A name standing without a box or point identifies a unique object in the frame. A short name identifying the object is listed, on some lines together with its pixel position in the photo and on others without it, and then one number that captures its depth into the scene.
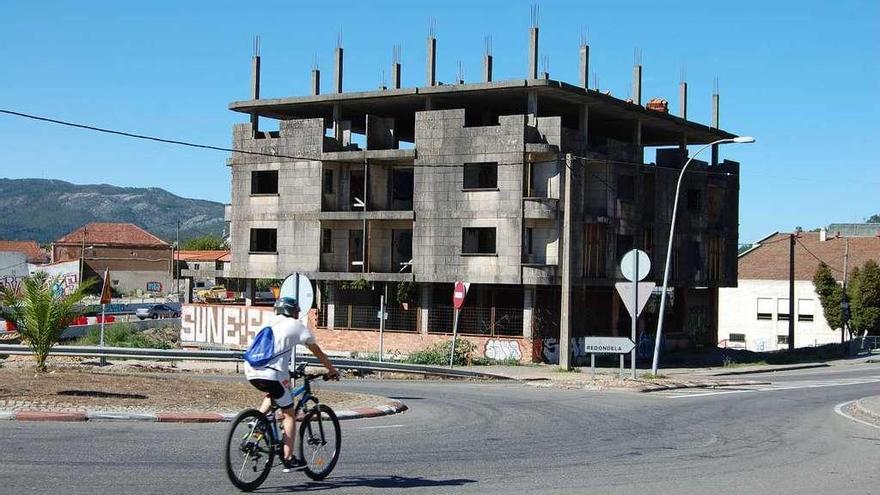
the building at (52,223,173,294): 133.50
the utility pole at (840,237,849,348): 58.28
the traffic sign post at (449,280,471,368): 35.66
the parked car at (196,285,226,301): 92.80
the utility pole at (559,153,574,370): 33.78
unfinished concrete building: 43.19
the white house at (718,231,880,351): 74.31
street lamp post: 32.31
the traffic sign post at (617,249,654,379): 27.31
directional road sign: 28.00
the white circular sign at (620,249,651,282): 27.26
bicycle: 9.73
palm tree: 20.25
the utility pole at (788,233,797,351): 54.17
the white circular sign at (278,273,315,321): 19.61
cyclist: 9.96
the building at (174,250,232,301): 129.20
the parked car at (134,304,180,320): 79.50
